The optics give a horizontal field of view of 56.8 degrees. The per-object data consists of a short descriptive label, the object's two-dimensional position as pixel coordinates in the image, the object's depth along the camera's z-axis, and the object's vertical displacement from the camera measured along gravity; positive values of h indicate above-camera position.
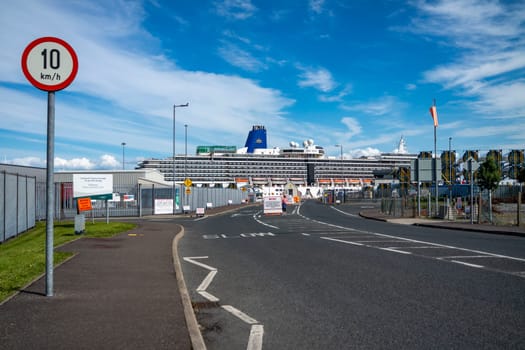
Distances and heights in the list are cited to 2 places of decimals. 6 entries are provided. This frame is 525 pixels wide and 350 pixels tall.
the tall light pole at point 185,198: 44.91 -1.26
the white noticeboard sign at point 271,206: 40.34 -1.75
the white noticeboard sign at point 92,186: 24.34 -0.05
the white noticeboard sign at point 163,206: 39.97 -1.75
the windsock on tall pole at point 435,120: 31.27 +4.19
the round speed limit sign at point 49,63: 6.64 +1.68
